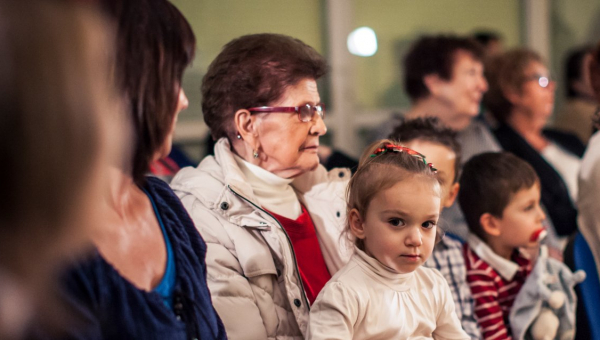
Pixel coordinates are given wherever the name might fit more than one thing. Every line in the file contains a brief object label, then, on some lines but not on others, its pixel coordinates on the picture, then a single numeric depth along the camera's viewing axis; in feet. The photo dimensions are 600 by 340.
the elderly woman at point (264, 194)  5.62
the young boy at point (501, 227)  7.11
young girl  5.09
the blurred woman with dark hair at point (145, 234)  3.80
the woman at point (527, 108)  12.32
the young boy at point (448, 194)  6.80
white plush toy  6.92
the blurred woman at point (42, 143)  2.65
